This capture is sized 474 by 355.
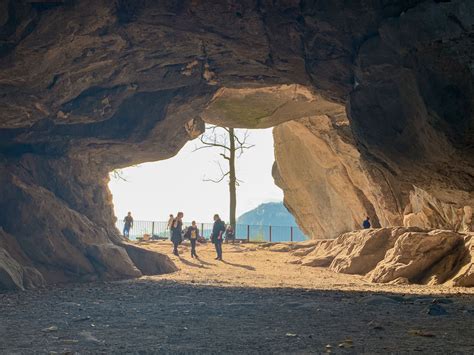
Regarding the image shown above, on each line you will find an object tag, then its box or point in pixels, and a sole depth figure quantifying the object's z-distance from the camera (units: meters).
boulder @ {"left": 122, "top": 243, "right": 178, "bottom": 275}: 15.94
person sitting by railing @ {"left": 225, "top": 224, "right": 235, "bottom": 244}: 31.11
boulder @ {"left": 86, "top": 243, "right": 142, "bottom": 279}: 13.97
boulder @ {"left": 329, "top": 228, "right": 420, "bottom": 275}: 16.48
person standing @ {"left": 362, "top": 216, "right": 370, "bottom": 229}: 22.48
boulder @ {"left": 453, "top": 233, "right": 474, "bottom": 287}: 12.25
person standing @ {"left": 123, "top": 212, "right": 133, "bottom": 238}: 28.55
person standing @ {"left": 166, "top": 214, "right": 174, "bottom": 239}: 24.85
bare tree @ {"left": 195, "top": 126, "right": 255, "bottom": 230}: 34.53
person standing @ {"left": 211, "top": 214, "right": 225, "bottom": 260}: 21.49
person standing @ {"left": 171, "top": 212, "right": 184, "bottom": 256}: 21.70
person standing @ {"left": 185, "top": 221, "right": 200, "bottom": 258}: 21.58
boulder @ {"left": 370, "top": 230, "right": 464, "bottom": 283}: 13.65
